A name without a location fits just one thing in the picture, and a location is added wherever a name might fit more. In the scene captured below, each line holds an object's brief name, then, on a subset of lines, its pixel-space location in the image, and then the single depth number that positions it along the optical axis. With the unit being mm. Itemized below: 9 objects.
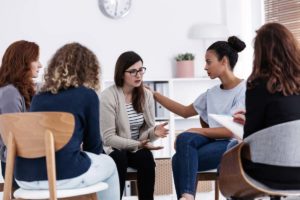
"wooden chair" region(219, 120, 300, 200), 2799
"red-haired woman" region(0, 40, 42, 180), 3654
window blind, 6387
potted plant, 6853
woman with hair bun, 3922
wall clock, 6869
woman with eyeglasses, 4290
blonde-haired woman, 3223
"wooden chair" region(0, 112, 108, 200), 3082
